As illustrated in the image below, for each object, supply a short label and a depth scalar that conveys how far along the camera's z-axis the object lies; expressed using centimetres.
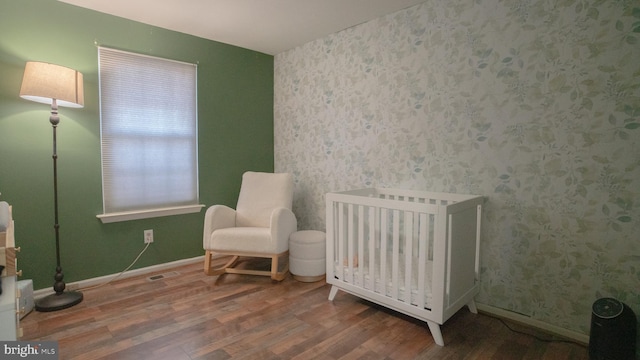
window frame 253
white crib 175
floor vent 269
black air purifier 150
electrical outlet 280
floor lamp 199
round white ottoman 262
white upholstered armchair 259
